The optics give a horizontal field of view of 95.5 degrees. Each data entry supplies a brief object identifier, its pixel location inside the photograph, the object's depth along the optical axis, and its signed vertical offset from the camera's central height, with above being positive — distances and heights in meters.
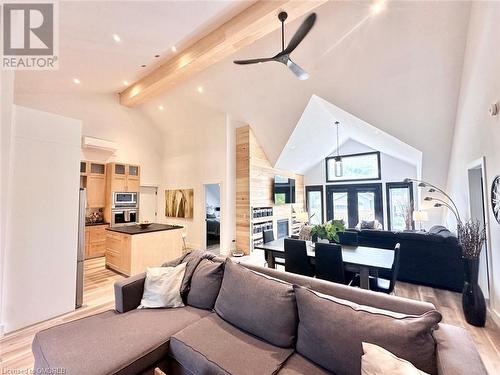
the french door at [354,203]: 7.94 -0.15
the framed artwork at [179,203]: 7.09 -0.08
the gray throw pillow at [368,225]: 5.55 -0.65
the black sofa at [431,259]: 3.57 -0.99
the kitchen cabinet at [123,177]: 6.42 +0.71
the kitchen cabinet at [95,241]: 5.81 -1.03
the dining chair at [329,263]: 2.87 -0.82
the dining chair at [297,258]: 3.21 -0.84
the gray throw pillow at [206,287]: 2.13 -0.82
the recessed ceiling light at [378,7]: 2.94 +2.54
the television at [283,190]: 7.28 +0.32
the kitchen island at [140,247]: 4.20 -0.91
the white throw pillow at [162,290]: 2.16 -0.86
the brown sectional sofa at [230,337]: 1.37 -1.01
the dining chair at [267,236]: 4.30 -0.70
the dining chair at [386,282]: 2.69 -1.09
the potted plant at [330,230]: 3.41 -0.47
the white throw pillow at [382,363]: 1.03 -0.78
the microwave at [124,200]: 6.42 +0.03
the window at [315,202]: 8.97 -0.11
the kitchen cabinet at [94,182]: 6.21 +0.56
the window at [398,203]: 7.40 -0.16
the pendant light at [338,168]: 6.05 +0.84
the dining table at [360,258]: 2.76 -0.79
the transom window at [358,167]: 8.05 +1.16
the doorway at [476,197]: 3.32 +0.01
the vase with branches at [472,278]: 2.68 -0.99
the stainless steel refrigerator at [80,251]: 3.13 -0.69
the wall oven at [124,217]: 6.37 -0.45
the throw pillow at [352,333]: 1.17 -0.76
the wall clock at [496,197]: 2.61 +0.00
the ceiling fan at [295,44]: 2.18 +1.68
